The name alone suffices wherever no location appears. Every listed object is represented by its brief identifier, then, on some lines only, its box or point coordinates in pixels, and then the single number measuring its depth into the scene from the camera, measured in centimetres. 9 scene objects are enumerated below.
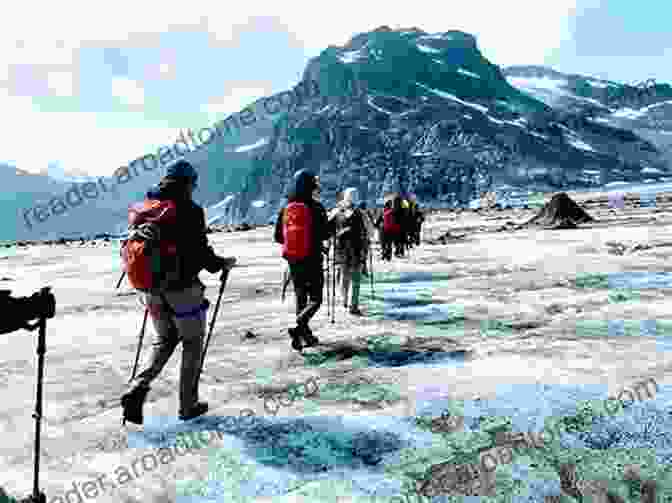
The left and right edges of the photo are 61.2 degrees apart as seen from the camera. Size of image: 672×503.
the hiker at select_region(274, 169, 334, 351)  700
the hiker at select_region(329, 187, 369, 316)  942
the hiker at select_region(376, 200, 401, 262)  1752
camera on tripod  321
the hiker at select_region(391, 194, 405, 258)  1789
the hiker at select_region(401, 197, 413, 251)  1817
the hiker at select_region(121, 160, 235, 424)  451
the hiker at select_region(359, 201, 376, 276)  977
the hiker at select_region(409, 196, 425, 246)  2078
